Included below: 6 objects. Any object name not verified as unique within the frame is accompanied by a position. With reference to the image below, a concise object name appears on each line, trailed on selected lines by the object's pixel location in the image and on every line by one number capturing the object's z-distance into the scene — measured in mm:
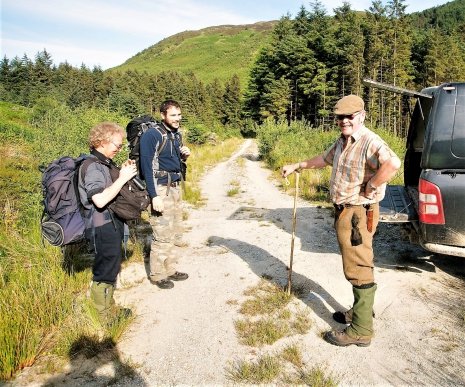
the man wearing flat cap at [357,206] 2805
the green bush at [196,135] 31272
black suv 3543
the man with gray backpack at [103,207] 2873
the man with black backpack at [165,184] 3703
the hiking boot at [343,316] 3291
